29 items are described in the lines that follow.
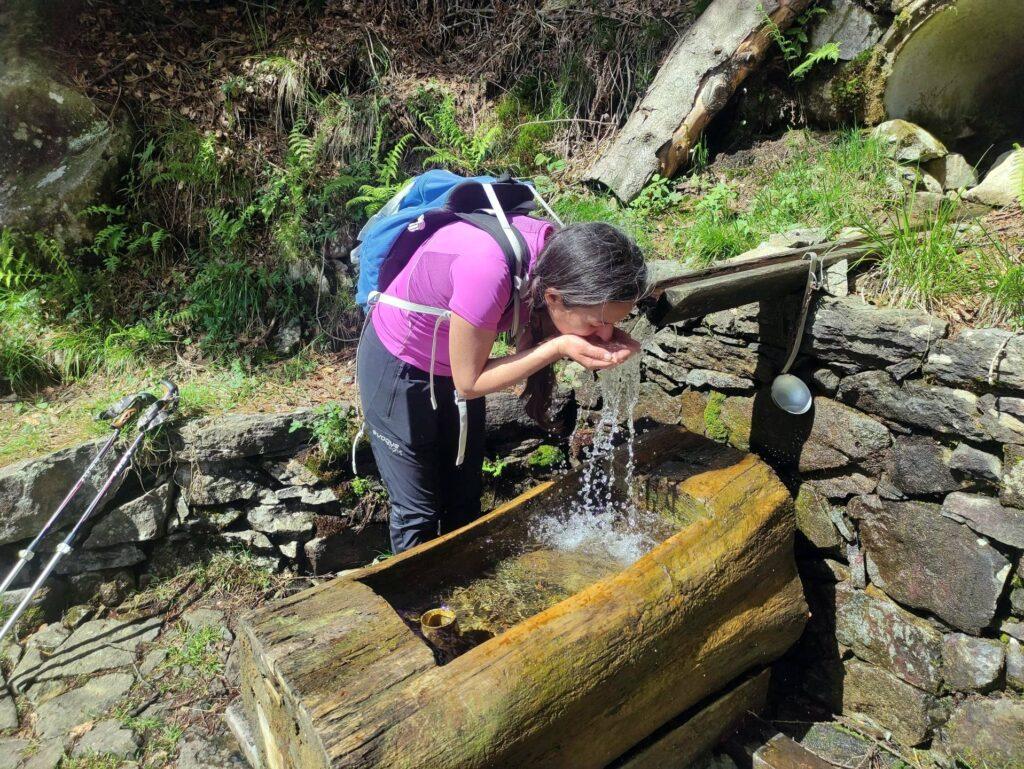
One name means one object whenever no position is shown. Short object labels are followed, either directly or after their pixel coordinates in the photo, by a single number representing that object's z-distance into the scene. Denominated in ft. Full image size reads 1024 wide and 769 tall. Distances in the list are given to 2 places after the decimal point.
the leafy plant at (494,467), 12.48
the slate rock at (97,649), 10.32
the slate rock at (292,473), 11.94
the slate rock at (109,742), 9.00
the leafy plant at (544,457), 12.79
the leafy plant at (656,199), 13.58
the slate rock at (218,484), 11.73
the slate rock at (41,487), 10.53
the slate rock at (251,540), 12.09
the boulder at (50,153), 14.44
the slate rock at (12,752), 8.80
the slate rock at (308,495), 11.93
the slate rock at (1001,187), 10.23
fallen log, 13.32
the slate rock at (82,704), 9.39
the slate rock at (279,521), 11.93
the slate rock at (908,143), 12.03
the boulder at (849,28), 12.76
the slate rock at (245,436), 11.59
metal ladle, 9.48
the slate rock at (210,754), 8.94
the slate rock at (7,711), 9.39
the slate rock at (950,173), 12.22
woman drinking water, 6.64
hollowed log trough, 5.81
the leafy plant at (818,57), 12.77
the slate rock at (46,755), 8.79
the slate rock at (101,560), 11.29
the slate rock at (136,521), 11.37
